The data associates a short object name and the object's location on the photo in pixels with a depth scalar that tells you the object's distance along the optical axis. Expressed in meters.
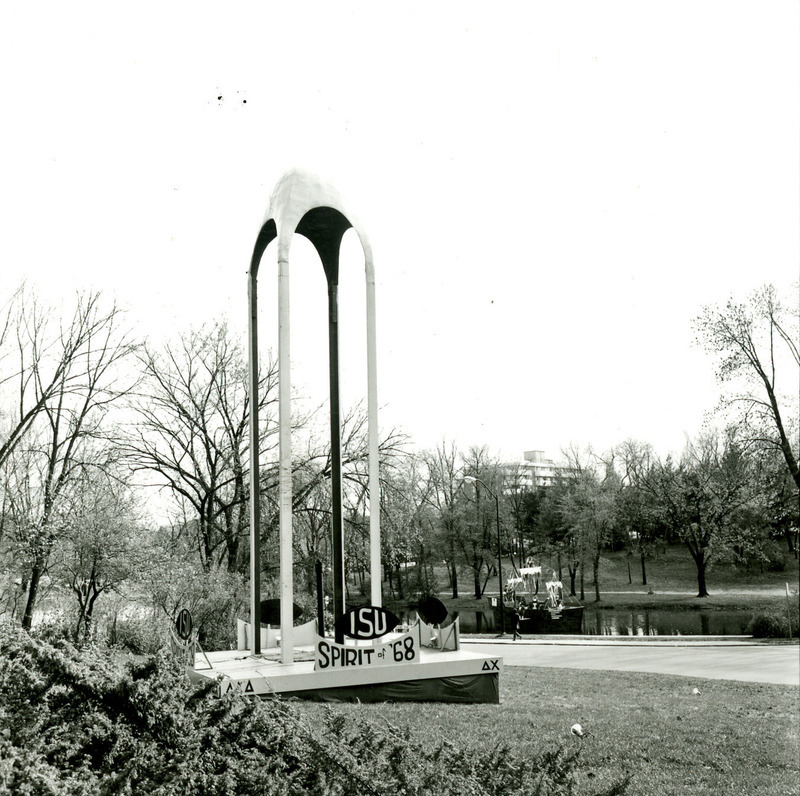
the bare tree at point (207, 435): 24.86
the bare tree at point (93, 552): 18.94
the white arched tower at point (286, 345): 9.72
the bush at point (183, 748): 3.86
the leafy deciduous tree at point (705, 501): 43.94
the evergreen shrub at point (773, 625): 22.68
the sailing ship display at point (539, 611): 32.94
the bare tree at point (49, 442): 19.44
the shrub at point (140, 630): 15.18
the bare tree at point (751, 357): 27.20
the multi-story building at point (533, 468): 54.42
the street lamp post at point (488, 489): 28.13
